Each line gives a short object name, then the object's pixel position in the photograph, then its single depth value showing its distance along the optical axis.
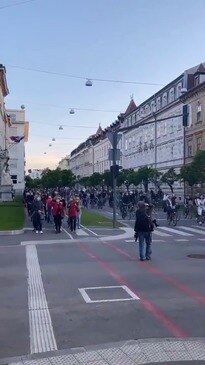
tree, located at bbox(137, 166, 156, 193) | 57.88
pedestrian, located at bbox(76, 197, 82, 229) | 24.29
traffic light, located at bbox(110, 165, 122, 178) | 25.42
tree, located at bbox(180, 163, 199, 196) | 42.88
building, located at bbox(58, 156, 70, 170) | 185.75
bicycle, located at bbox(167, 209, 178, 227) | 28.12
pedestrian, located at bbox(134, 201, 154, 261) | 14.65
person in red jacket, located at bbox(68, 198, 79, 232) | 23.34
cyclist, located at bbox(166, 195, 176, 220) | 28.73
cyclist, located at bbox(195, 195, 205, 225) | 29.50
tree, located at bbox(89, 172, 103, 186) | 80.77
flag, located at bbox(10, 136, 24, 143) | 83.09
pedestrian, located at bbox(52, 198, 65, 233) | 23.08
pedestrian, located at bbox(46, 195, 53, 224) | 28.08
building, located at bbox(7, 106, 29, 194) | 111.94
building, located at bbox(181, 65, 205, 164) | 52.91
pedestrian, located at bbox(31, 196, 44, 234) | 23.17
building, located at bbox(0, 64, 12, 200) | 59.17
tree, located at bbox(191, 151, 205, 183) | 42.41
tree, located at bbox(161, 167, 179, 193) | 52.25
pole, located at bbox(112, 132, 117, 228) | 25.09
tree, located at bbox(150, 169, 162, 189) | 57.41
